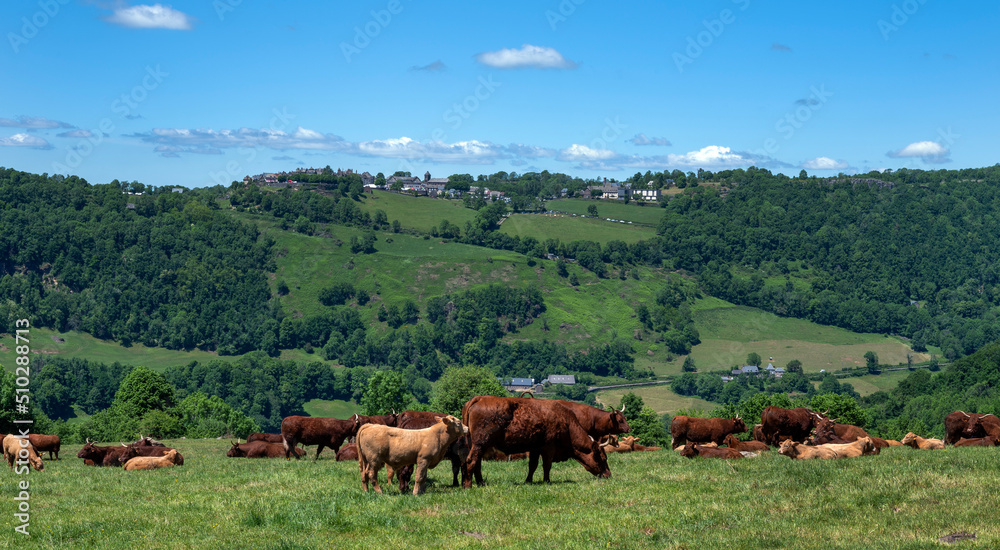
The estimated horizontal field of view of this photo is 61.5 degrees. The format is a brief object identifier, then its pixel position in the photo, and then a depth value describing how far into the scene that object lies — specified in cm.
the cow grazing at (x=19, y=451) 2894
